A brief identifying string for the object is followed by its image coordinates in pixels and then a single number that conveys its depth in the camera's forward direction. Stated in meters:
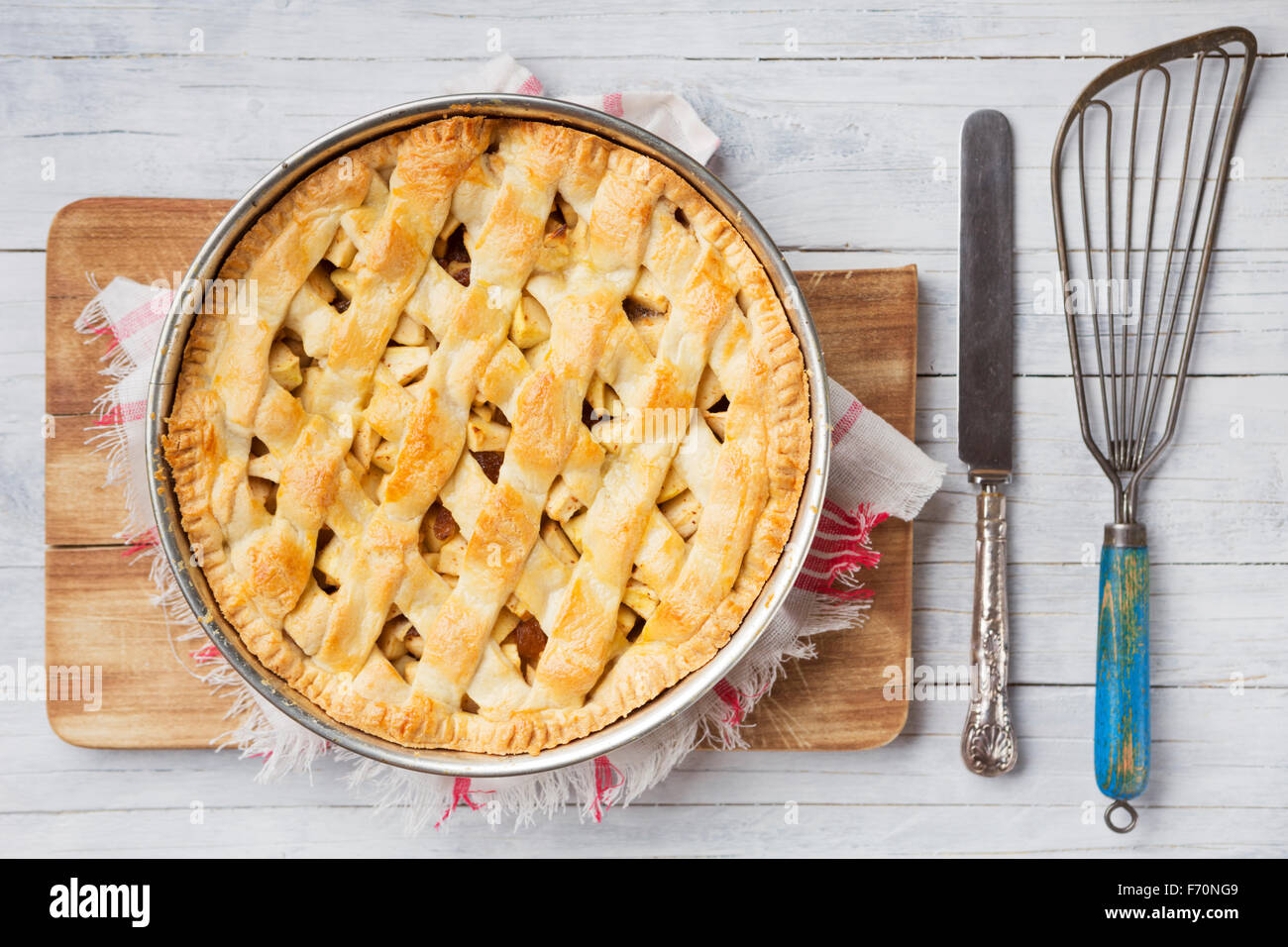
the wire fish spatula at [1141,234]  0.70
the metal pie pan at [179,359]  0.63
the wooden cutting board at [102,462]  0.69
